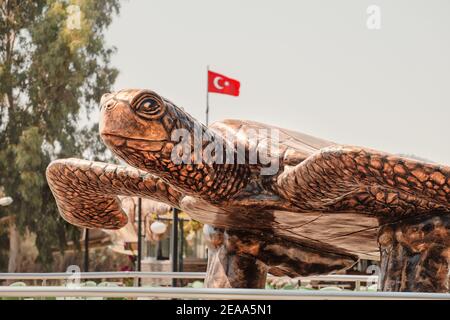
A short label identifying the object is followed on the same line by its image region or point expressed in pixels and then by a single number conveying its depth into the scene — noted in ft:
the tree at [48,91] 78.64
